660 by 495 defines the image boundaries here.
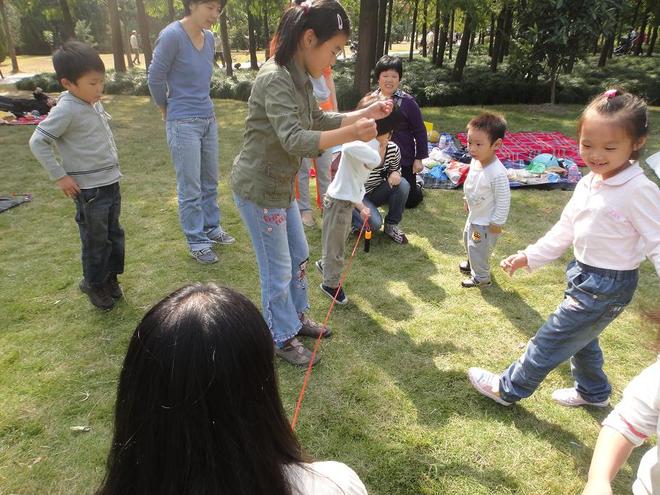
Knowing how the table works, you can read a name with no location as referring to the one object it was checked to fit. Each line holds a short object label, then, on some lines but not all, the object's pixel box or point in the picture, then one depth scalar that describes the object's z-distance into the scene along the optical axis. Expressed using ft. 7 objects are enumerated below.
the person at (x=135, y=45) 83.10
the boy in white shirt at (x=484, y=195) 10.69
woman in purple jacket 13.35
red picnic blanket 21.43
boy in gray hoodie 8.93
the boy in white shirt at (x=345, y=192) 10.26
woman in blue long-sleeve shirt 11.14
